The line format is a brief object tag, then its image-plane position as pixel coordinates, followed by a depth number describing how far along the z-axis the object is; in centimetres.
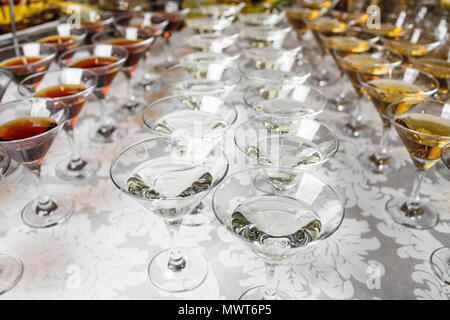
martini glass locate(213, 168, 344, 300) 74
